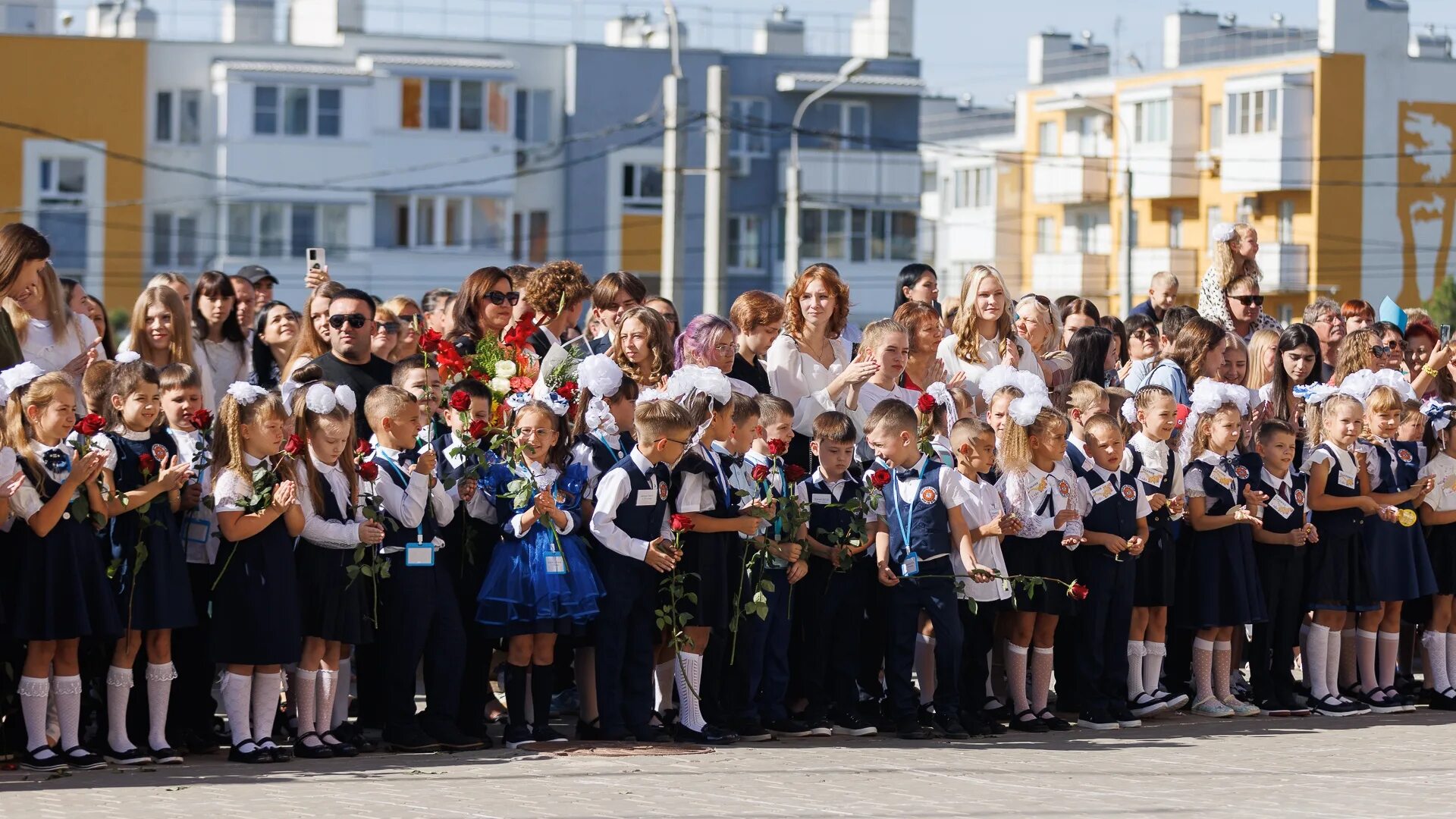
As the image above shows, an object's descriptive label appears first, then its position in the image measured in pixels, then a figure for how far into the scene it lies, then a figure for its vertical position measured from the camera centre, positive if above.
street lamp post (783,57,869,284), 40.97 +3.61
